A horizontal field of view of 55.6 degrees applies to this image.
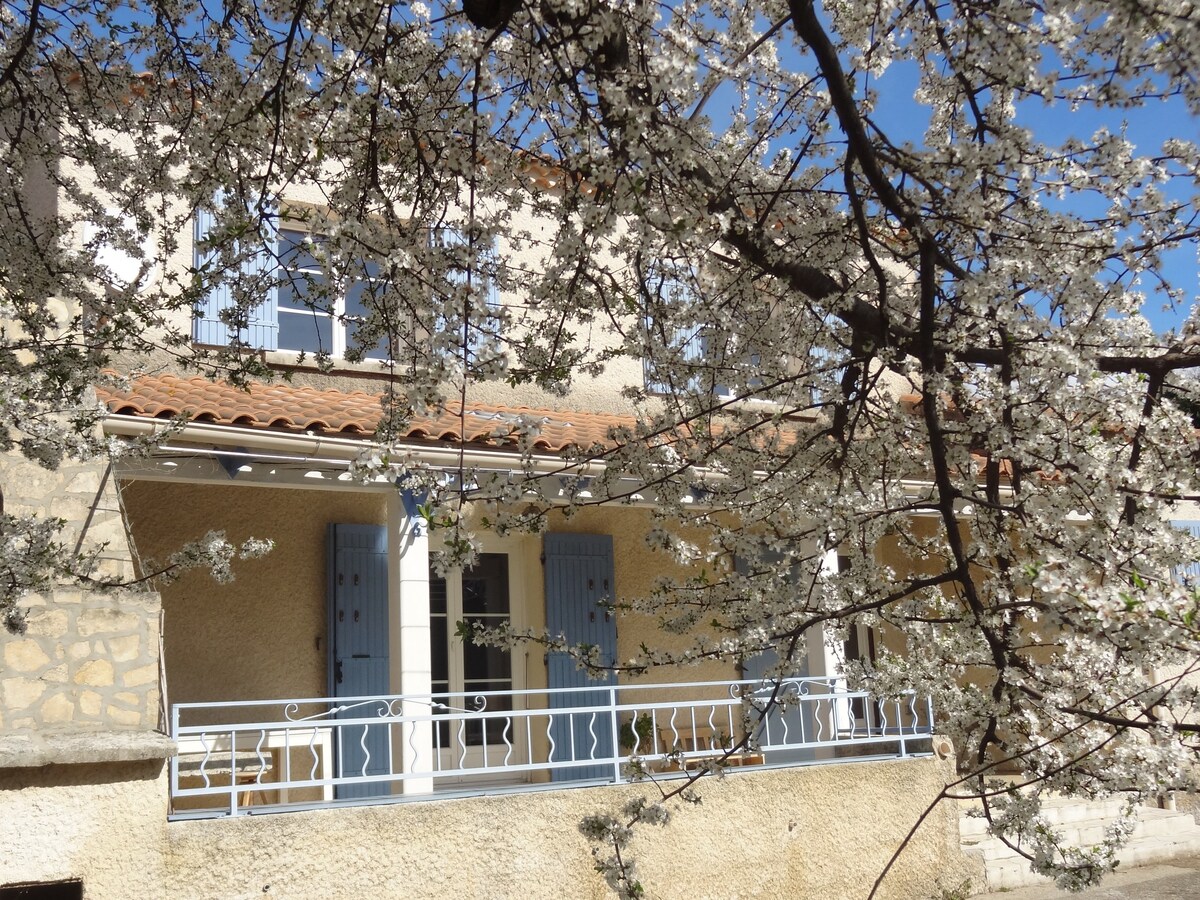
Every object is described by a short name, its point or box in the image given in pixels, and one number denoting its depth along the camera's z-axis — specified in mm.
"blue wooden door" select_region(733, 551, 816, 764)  9219
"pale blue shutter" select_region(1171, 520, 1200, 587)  10160
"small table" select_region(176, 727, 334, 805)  6551
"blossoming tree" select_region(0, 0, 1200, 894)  3162
